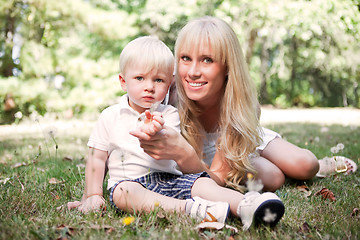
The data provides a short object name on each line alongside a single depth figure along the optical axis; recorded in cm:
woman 210
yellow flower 149
